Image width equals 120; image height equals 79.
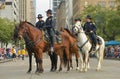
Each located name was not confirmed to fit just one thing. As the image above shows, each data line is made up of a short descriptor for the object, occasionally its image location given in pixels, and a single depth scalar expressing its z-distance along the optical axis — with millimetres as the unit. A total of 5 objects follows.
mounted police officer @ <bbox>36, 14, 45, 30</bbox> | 17688
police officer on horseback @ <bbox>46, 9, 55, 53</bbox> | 17312
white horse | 17938
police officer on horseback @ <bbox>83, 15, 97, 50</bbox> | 18672
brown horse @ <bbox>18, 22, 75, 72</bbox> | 16641
